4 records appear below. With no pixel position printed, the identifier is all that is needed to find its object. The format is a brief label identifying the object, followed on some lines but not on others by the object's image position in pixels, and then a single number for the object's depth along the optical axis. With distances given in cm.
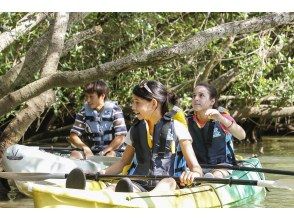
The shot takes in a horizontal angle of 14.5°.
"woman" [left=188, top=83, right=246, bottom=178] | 921
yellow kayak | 662
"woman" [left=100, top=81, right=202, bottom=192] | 744
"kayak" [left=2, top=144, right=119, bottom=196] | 964
